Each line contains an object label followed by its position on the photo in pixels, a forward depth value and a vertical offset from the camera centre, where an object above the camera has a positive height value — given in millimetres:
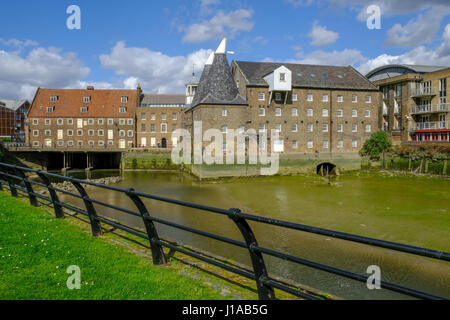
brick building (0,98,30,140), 77000 +7986
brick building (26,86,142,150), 54656 +4836
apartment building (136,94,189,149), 56875 +4036
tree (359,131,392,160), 42906 +221
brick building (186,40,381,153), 38875 +5488
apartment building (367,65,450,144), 41594 +5439
